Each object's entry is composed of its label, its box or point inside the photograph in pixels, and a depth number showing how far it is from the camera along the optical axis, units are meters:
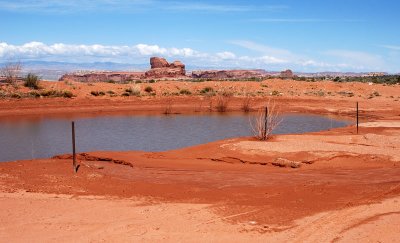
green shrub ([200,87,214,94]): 45.28
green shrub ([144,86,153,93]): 44.50
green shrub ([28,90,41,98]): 37.18
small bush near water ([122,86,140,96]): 41.72
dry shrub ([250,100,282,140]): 16.73
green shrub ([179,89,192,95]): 43.70
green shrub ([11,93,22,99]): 35.94
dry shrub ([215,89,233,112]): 33.25
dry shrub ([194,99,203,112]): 34.24
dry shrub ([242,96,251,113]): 33.59
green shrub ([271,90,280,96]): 44.09
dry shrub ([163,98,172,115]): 32.13
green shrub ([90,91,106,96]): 40.61
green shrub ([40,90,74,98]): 38.19
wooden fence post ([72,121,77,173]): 11.94
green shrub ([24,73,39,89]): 41.24
